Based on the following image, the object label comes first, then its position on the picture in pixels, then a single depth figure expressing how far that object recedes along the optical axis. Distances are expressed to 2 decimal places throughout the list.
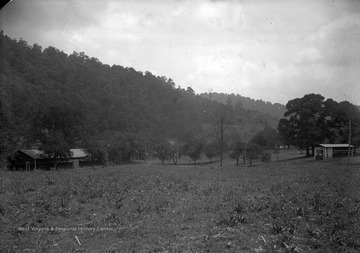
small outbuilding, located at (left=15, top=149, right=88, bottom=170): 37.00
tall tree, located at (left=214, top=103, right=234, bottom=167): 41.06
